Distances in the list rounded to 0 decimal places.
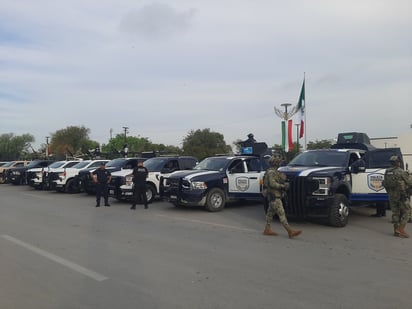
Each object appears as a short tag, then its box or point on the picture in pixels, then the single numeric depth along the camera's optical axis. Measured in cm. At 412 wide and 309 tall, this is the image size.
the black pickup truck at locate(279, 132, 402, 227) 945
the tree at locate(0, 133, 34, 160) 9133
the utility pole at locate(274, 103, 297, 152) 2400
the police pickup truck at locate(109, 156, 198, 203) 1478
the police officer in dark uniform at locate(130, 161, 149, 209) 1330
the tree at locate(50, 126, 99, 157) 7412
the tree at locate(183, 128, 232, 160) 6581
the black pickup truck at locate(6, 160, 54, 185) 2703
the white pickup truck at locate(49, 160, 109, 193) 2009
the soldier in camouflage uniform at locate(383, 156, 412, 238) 859
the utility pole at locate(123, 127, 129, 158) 2460
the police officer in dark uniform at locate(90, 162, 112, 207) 1422
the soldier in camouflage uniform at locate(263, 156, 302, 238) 832
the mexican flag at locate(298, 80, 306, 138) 2424
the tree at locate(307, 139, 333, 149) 5606
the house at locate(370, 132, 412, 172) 3506
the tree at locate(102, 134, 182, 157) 7648
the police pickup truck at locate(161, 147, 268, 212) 1228
